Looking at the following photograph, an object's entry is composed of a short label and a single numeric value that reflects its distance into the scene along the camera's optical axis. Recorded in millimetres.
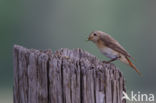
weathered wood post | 8398
